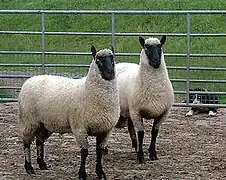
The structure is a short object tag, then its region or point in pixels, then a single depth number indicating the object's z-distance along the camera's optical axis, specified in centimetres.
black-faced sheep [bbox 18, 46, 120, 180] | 782
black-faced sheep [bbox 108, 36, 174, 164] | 900
